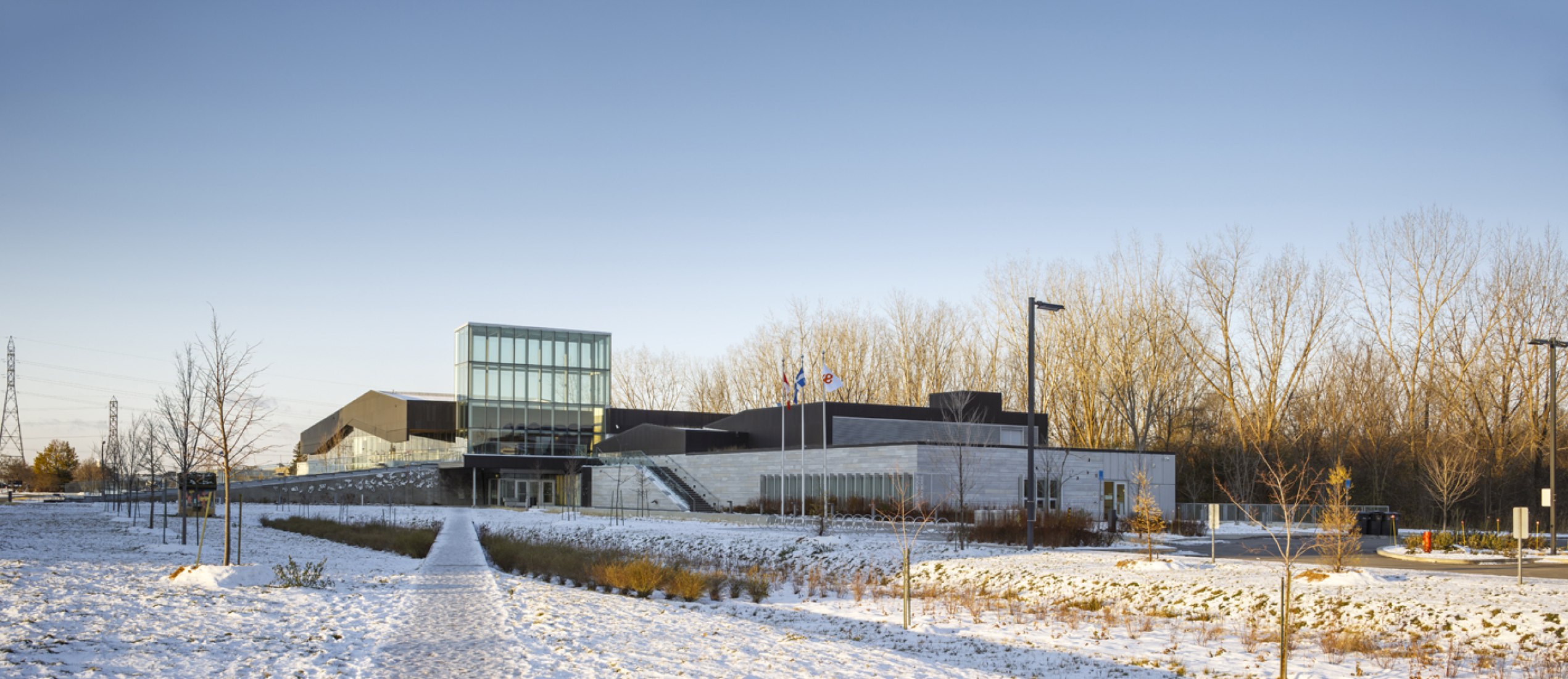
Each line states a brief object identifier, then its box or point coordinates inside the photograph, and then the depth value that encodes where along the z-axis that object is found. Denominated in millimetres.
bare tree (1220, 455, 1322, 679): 12041
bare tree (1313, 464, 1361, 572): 20547
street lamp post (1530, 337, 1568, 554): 26984
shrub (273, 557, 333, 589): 19594
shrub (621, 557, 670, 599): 22781
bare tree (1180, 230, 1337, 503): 59281
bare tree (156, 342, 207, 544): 28953
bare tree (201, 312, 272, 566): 20797
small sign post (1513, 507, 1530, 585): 19094
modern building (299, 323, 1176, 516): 46156
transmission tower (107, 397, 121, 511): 61250
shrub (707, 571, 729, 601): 22688
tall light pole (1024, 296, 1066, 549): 25156
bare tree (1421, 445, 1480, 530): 40219
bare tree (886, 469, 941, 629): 35469
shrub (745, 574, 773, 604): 22547
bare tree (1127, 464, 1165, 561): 25547
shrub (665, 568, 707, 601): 22141
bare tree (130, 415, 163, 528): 46844
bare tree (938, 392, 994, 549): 37116
